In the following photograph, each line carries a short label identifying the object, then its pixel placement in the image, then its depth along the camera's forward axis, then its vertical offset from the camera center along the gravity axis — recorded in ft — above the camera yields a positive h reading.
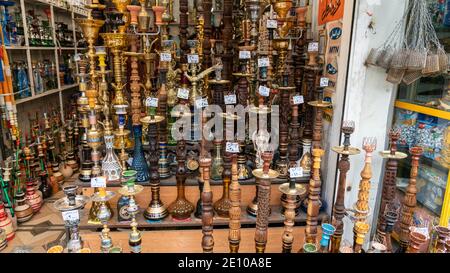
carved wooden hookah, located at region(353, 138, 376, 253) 4.55 -1.67
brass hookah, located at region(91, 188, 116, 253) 4.32 -2.10
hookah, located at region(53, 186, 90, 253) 4.00 -1.81
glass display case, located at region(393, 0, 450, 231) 5.26 -1.00
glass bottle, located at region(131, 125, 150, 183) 6.25 -1.83
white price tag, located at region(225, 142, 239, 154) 4.76 -1.16
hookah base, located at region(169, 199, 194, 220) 5.82 -2.54
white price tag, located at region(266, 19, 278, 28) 6.13 +0.79
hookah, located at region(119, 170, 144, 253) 4.49 -1.96
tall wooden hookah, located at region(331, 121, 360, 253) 4.71 -1.72
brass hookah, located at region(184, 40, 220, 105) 6.06 -0.17
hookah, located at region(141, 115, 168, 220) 5.54 -1.89
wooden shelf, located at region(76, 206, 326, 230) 5.77 -2.77
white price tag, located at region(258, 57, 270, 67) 5.72 +0.07
